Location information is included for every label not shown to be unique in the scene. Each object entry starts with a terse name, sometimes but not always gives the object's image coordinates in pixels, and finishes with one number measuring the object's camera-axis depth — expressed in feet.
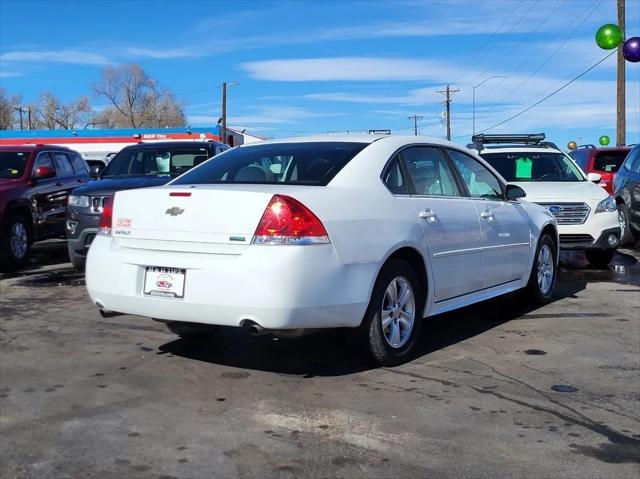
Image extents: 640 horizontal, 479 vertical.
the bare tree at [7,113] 304.91
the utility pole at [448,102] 212.80
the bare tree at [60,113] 311.06
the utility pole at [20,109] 295.89
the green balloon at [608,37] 55.42
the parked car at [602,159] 49.95
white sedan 13.73
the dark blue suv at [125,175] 26.86
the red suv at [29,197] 32.09
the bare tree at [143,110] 291.17
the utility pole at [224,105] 192.46
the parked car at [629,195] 37.63
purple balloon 55.01
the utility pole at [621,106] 86.94
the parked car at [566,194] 29.86
